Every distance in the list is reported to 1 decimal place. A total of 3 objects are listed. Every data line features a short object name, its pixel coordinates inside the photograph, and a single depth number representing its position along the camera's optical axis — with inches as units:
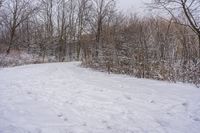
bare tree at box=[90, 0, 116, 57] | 675.2
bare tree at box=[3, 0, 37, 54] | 670.5
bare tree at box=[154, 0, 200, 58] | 283.0
